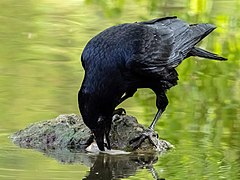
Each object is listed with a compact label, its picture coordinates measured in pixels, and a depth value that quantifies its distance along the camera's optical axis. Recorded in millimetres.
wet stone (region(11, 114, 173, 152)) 14508
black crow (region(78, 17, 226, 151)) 13773
